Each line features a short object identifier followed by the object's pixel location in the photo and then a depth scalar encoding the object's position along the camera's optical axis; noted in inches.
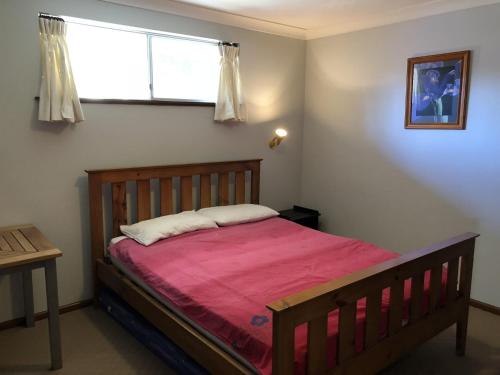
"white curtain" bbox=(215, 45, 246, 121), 140.5
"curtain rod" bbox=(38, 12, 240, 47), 105.4
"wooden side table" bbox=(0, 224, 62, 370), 83.5
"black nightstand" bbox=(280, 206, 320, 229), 157.0
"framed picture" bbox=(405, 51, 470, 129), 121.7
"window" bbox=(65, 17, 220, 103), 117.6
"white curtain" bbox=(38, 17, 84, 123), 105.7
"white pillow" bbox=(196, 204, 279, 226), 130.4
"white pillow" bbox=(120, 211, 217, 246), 113.5
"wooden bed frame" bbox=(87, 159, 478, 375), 64.0
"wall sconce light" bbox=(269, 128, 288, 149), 160.1
